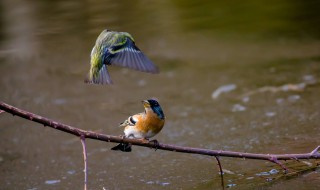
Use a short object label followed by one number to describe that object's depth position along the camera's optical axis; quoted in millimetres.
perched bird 7914
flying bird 8086
